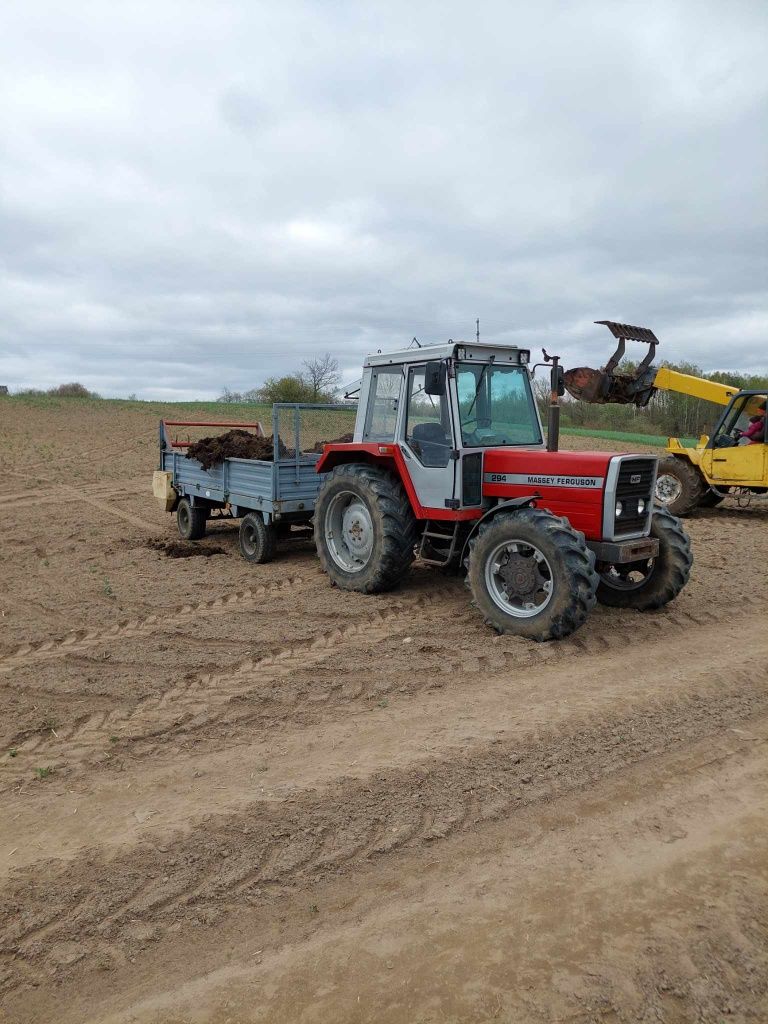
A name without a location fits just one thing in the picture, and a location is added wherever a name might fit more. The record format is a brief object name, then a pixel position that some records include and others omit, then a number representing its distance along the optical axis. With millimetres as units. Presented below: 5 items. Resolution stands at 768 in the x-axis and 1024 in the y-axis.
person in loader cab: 12415
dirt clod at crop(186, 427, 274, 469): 10156
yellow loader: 12523
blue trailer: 9195
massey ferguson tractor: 6340
